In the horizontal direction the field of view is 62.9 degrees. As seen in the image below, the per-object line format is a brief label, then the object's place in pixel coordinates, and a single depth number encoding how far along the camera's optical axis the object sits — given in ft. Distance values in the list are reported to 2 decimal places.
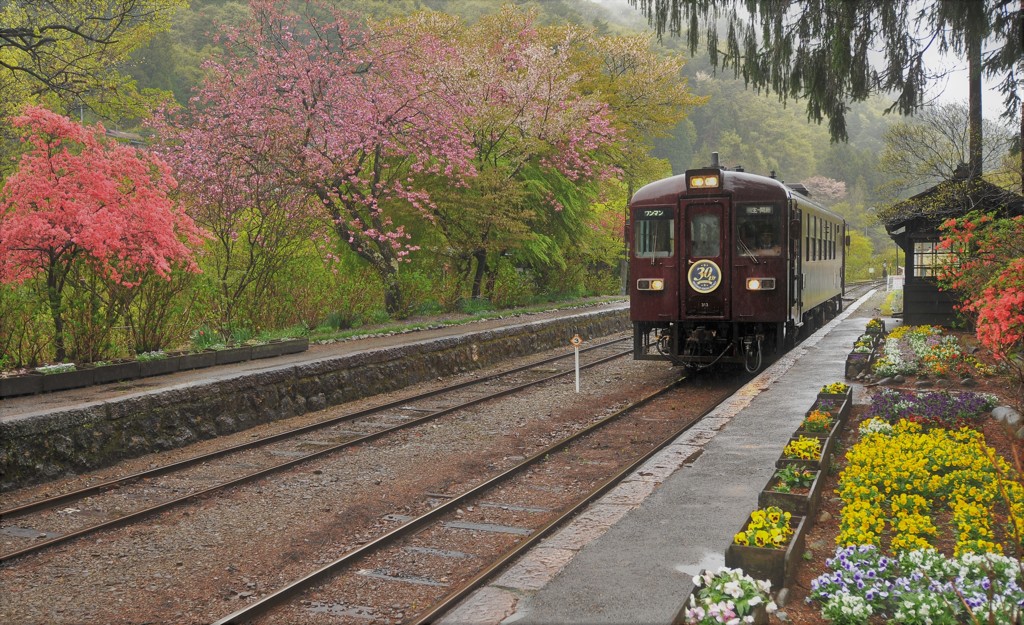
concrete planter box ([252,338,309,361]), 38.40
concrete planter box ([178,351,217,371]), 34.63
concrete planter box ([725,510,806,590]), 12.78
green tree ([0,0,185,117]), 40.45
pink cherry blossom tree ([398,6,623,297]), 61.57
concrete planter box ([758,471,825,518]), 15.58
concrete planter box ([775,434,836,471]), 18.13
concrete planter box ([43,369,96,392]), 28.91
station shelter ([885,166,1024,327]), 48.14
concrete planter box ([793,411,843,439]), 21.15
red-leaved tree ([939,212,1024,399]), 22.38
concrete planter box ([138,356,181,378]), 32.55
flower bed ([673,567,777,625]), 11.14
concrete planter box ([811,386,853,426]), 24.88
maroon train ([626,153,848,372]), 38.19
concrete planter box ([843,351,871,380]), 35.50
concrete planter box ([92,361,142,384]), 30.74
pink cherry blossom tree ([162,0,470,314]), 50.62
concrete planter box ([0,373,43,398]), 27.48
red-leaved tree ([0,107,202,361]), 29.43
